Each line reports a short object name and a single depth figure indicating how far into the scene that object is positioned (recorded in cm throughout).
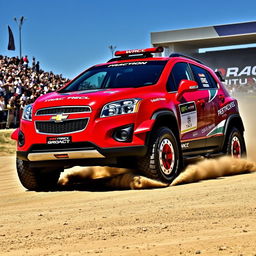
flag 3981
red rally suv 764
